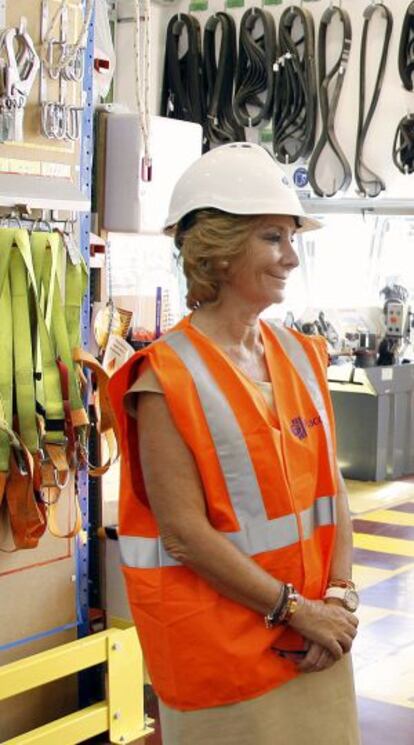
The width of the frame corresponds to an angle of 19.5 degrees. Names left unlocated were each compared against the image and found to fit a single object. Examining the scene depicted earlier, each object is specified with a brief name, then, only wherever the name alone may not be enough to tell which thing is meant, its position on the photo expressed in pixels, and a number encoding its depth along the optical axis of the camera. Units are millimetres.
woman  2059
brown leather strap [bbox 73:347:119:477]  3557
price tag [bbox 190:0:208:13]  8750
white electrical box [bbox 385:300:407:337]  8875
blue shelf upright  3699
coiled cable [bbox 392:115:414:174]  8125
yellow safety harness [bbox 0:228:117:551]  3285
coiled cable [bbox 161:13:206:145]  8680
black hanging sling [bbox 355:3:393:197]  8141
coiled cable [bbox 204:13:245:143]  8562
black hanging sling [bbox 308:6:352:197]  8250
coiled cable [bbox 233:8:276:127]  8383
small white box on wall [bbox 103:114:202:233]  4012
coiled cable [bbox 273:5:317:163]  8312
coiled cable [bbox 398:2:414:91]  7969
